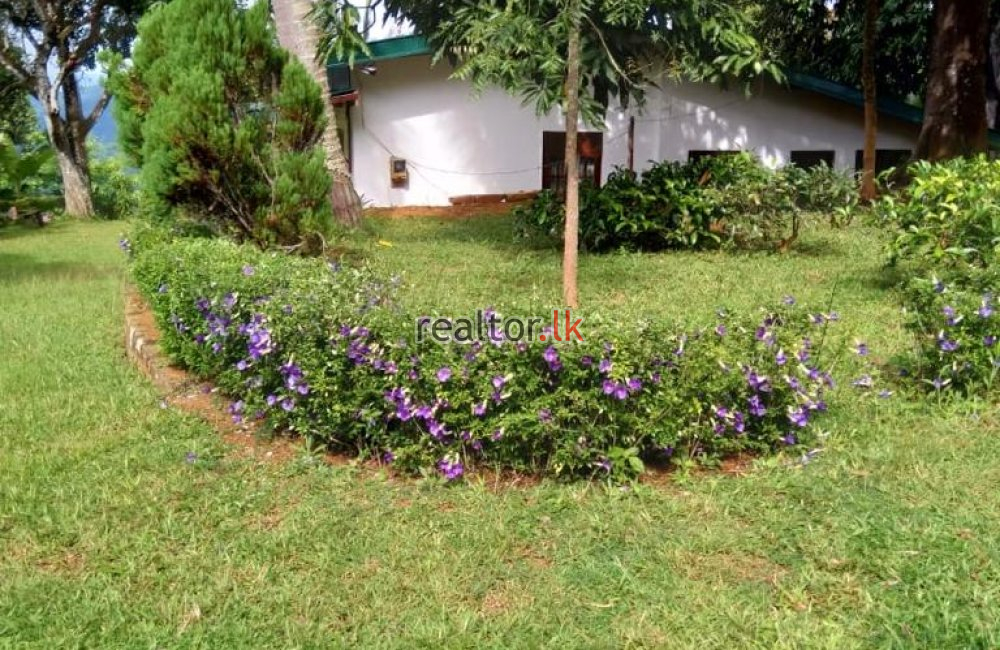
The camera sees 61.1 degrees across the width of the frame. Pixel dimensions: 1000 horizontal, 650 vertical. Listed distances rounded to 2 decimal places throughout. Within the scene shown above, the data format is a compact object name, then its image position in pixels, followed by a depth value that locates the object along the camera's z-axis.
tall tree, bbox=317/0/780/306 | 5.30
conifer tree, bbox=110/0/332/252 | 6.09
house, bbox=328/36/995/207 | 14.14
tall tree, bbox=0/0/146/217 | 17.36
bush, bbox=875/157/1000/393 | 4.22
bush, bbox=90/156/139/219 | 19.27
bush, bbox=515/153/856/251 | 8.70
